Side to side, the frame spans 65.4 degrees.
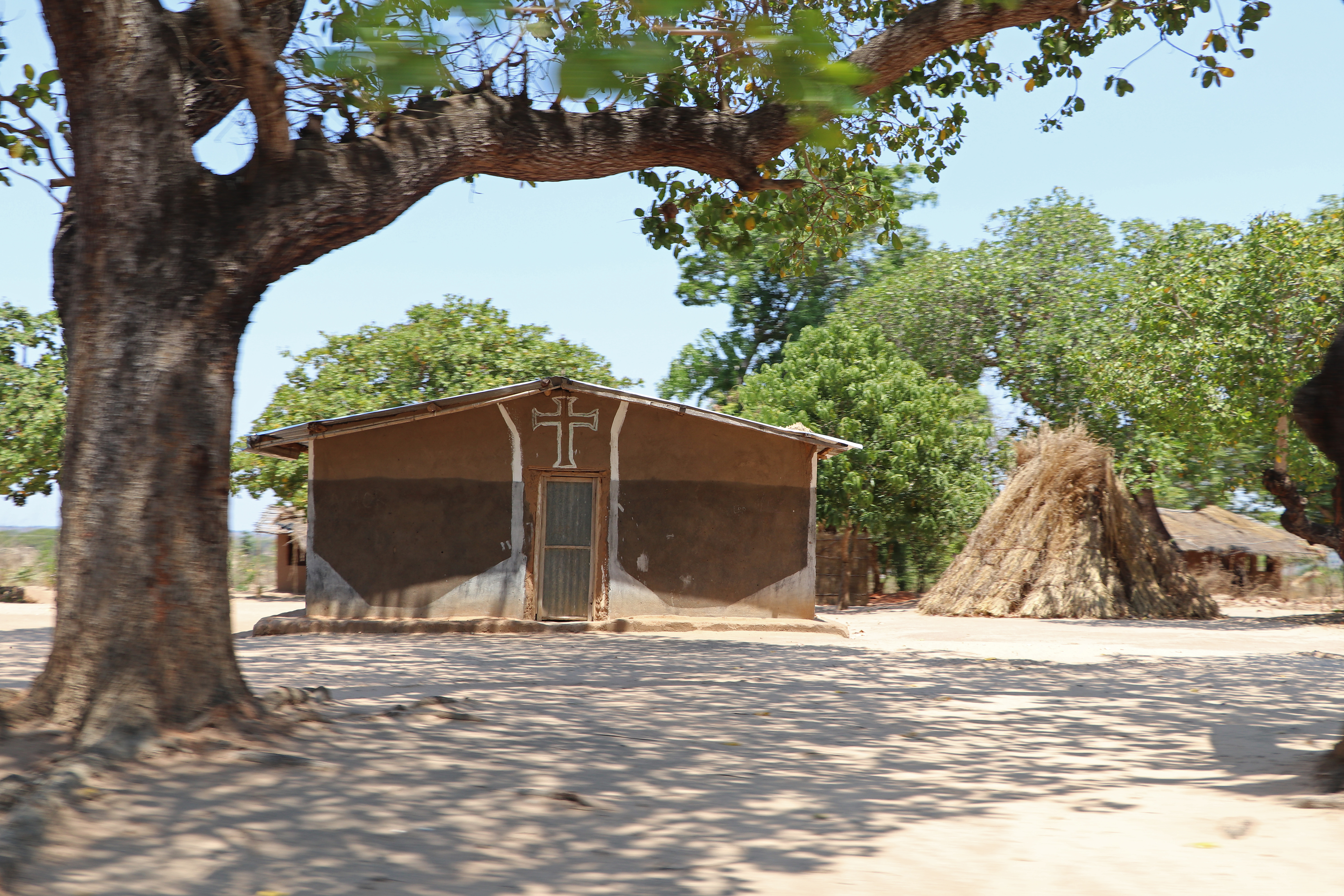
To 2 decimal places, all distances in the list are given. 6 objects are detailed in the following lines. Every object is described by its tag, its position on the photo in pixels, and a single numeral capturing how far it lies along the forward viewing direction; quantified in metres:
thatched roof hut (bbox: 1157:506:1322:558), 29.08
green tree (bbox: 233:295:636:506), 22.81
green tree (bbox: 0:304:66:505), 21.12
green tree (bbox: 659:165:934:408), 33.41
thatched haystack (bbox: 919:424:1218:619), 17.33
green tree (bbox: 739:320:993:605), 21.47
